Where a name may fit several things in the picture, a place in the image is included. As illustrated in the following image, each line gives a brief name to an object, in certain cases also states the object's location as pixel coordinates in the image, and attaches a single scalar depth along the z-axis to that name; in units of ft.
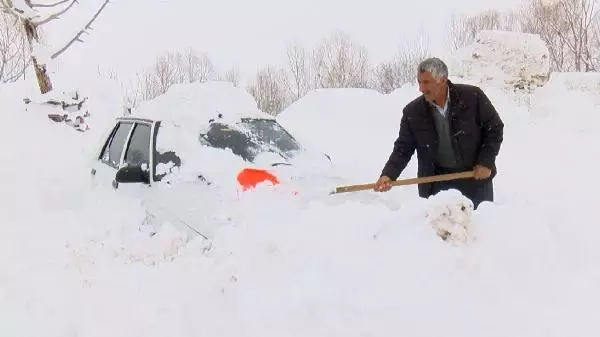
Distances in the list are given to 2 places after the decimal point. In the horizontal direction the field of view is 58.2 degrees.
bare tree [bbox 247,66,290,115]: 117.50
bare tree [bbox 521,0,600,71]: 90.03
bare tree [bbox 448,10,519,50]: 109.40
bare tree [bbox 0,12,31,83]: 85.35
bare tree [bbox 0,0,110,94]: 47.98
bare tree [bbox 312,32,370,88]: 112.37
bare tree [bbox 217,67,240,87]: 121.97
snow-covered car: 14.12
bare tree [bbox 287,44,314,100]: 115.85
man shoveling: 12.53
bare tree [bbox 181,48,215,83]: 114.42
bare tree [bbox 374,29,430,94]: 115.34
